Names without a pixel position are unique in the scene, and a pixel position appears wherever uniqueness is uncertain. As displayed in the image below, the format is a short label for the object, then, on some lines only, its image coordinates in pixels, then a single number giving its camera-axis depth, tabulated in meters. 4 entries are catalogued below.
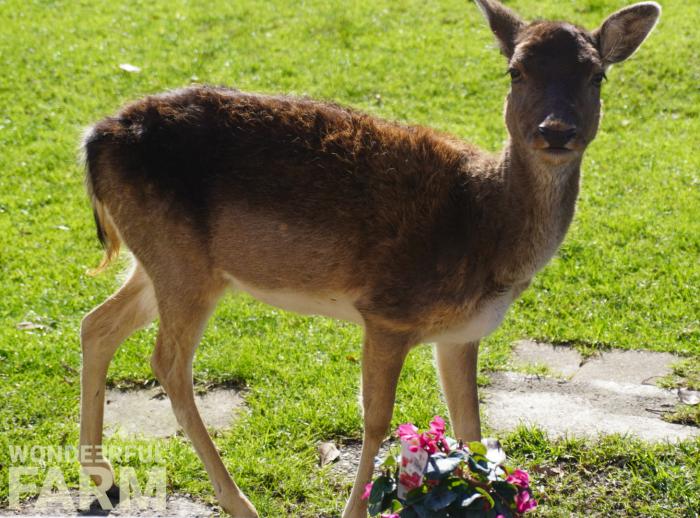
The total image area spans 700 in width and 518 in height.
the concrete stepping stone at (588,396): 5.66
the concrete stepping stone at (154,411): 5.76
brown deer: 4.83
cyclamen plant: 3.68
